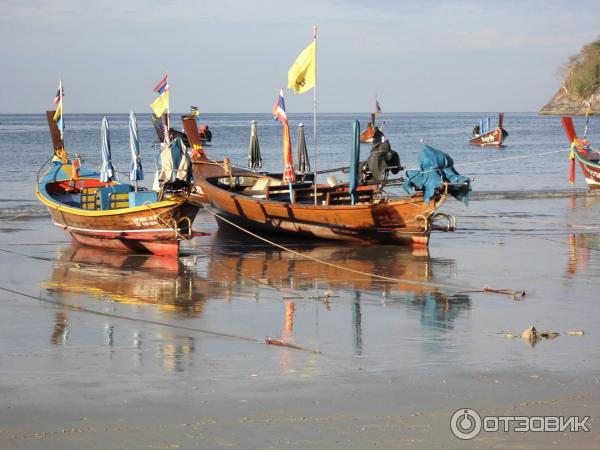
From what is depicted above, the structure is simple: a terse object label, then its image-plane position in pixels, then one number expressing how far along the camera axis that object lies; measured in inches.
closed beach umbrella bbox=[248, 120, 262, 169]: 1321.4
